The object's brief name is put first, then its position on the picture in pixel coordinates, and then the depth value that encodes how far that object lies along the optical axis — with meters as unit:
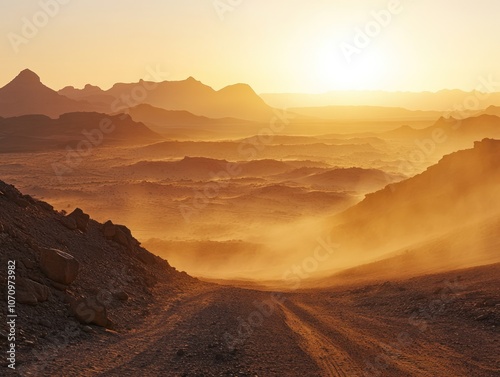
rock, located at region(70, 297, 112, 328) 11.21
